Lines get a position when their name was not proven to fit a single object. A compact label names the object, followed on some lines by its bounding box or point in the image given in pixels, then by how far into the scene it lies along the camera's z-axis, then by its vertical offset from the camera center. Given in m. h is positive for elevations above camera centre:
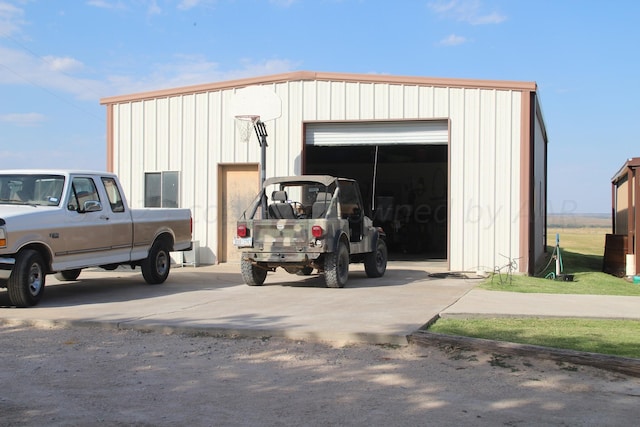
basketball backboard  15.41 +2.63
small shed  16.14 -0.82
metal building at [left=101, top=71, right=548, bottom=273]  14.68 +1.79
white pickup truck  9.30 -0.30
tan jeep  11.34 -0.37
